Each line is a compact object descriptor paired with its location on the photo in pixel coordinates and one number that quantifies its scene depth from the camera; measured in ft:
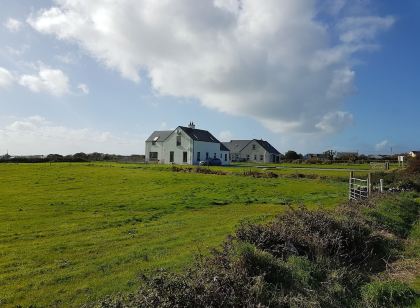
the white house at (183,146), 245.45
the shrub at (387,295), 24.05
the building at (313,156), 322.55
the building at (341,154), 294.13
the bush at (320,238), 30.30
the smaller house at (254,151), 334.11
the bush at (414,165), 126.21
